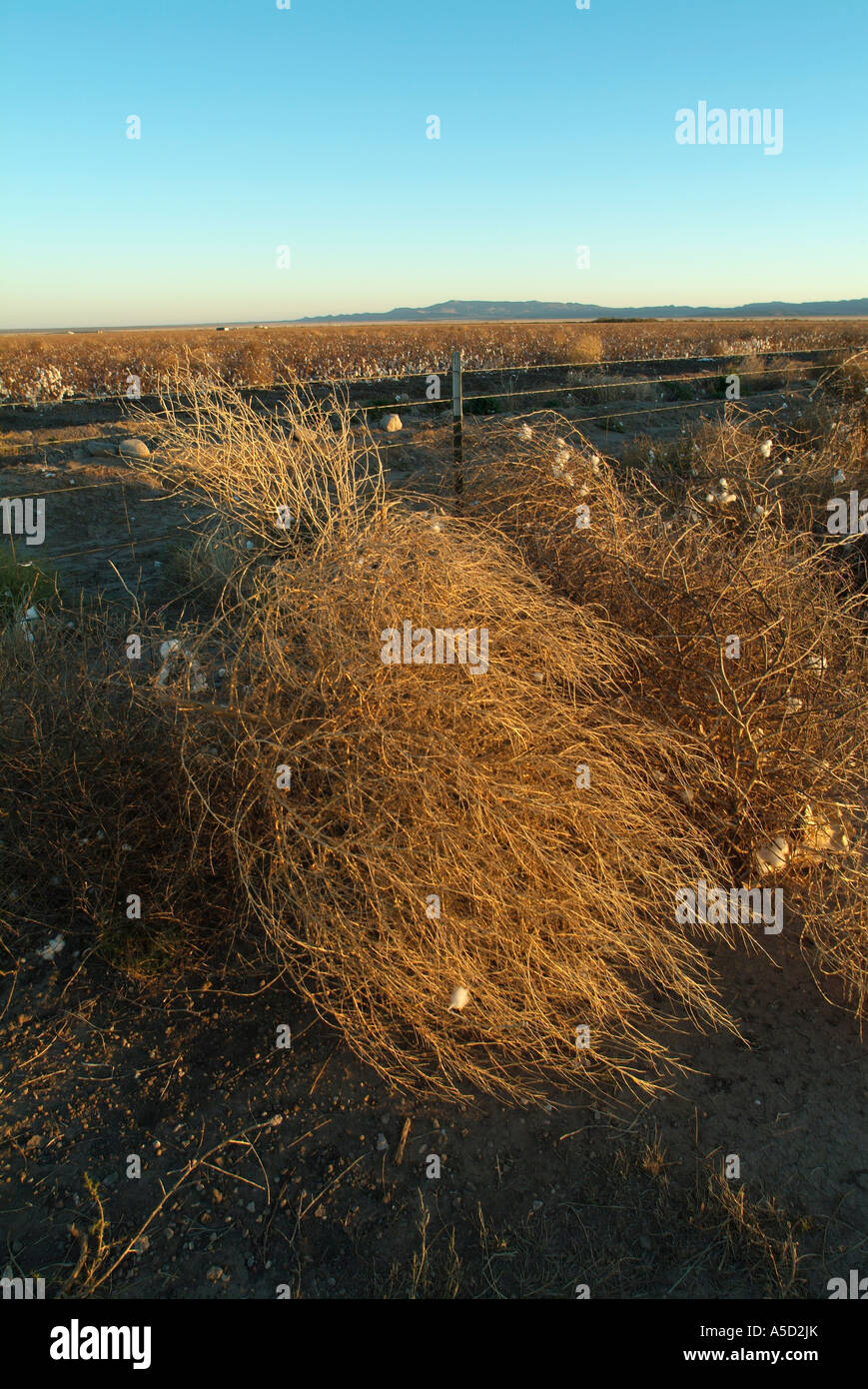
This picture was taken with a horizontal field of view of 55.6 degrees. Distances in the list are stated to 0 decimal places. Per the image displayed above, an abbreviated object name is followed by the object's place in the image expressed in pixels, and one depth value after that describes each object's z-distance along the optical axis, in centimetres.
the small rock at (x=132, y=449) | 881
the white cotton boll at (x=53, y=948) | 292
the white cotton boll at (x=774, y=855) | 305
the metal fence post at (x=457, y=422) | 532
